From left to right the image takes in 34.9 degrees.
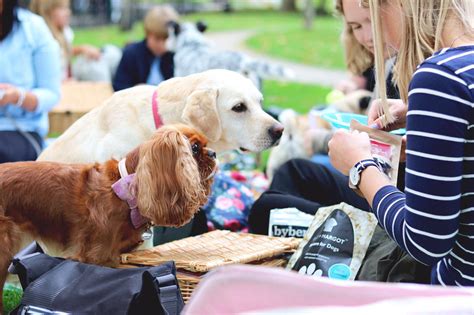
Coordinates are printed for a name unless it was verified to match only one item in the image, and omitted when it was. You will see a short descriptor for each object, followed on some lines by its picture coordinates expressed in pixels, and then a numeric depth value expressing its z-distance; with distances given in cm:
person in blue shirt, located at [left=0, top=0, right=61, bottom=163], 448
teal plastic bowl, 318
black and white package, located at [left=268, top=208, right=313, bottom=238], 376
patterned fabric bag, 448
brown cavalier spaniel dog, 304
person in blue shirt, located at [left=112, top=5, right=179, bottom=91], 693
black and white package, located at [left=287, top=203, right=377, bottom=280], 303
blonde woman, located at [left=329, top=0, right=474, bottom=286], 211
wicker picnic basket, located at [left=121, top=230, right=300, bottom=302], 309
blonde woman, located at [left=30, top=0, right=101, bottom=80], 765
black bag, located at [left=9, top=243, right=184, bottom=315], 262
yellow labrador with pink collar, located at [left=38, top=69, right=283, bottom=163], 367
